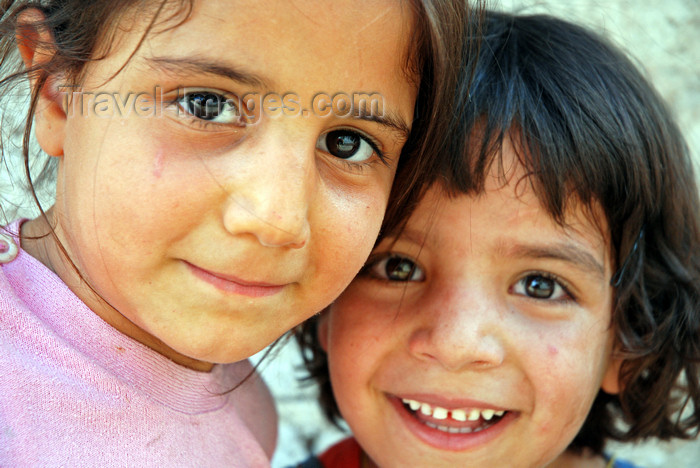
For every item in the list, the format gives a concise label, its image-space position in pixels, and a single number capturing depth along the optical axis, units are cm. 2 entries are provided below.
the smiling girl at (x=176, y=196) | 43
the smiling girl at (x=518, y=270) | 49
